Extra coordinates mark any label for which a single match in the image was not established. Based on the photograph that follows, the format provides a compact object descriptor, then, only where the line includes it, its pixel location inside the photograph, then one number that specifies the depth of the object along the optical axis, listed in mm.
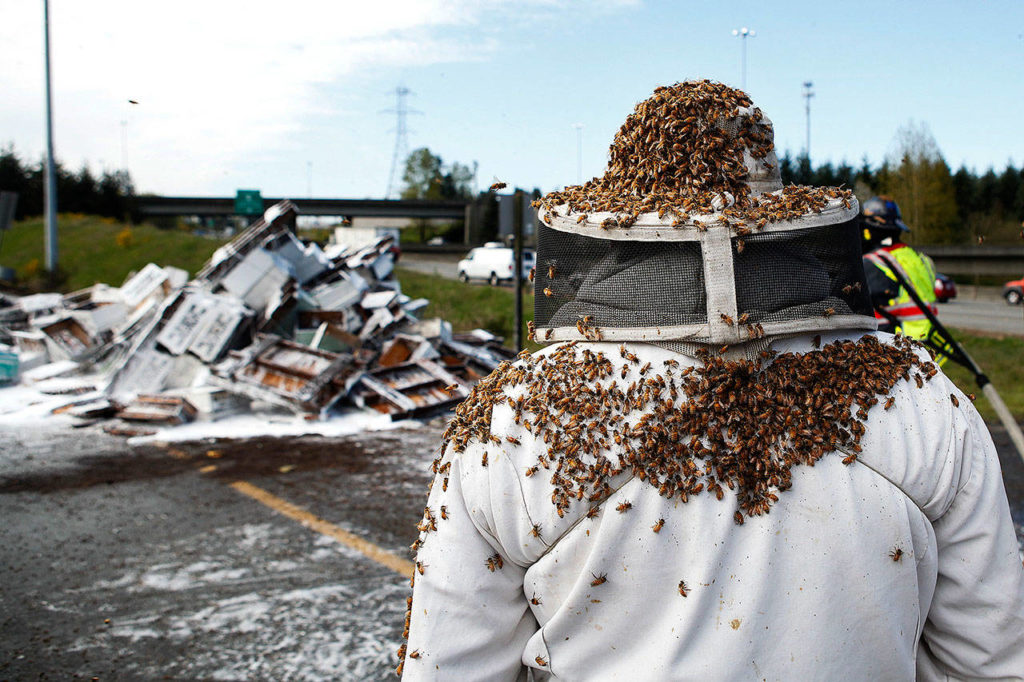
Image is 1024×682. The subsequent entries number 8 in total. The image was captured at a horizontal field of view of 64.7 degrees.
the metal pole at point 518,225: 10250
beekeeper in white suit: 1421
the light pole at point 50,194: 20828
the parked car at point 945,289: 25450
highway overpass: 47438
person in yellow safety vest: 6086
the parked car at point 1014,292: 26359
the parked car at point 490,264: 33688
